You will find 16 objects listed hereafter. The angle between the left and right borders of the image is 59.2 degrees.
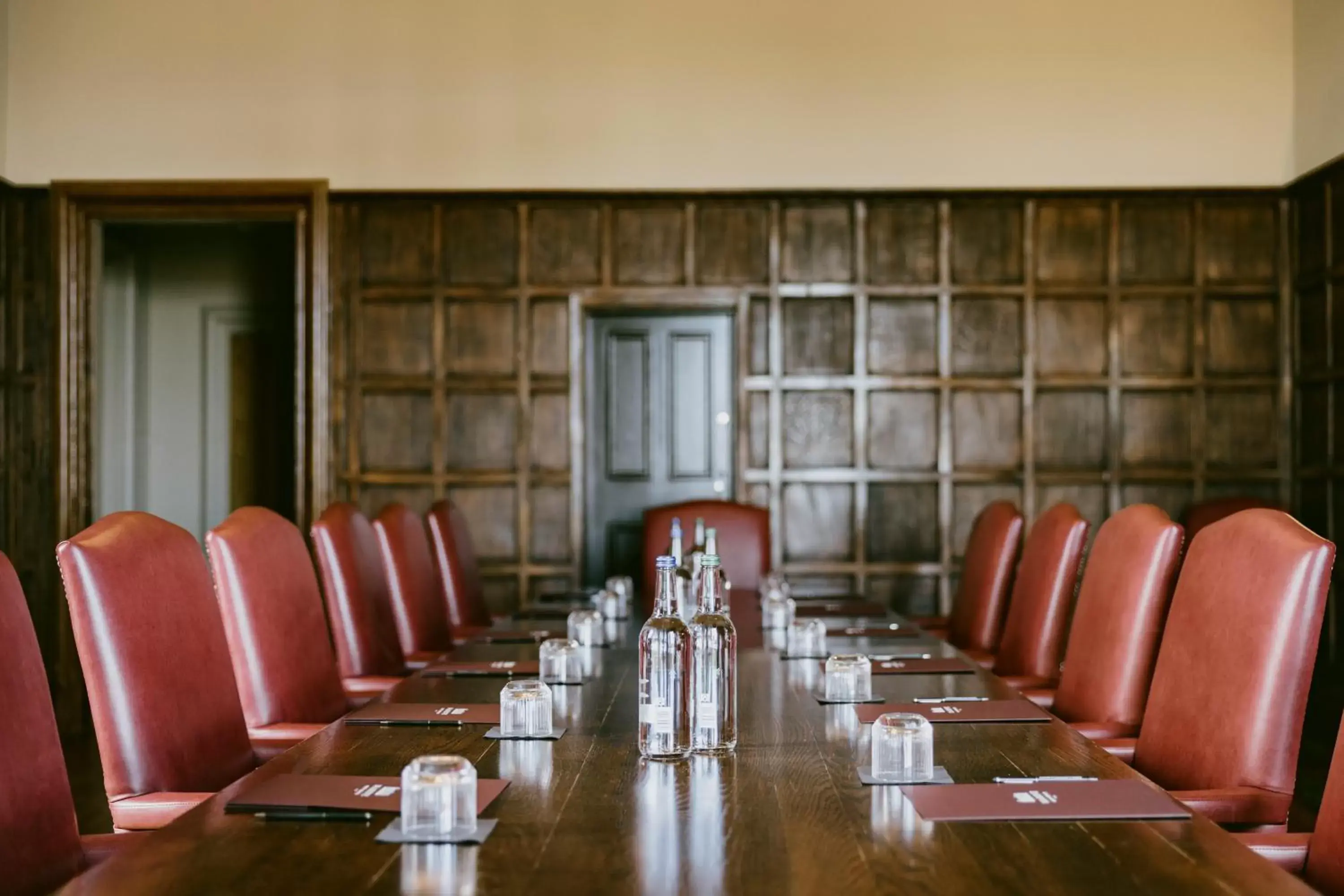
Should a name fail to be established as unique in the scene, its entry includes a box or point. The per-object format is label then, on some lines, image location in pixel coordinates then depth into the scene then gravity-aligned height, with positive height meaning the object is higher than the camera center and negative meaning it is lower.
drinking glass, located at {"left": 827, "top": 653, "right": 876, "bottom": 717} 2.14 -0.40
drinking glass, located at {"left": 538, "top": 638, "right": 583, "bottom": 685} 2.33 -0.41
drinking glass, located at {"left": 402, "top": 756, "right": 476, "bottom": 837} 1.27 -0.37
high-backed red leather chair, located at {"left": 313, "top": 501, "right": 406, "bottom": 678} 3.08 -0.37
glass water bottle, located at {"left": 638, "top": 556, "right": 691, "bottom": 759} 1.63 -0.32
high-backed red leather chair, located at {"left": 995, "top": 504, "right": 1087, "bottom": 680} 3.13 -0.38
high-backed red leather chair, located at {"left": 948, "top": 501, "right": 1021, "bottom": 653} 3.86 -0.41
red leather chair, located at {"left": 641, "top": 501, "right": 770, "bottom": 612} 4.69 -0.31
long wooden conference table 1.13 -0.41
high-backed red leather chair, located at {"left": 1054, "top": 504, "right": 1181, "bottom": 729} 2.41 -0.34
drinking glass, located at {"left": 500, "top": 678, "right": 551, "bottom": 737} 1.81 -0.39
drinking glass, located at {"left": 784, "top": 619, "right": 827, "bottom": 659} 2.70 -0.42
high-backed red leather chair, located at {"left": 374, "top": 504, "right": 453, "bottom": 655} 3.64 -0.39
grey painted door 5.90 +0.18
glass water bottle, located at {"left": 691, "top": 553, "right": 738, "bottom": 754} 1.68 -0.32
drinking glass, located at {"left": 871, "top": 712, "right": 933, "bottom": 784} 1.52 -0.38
